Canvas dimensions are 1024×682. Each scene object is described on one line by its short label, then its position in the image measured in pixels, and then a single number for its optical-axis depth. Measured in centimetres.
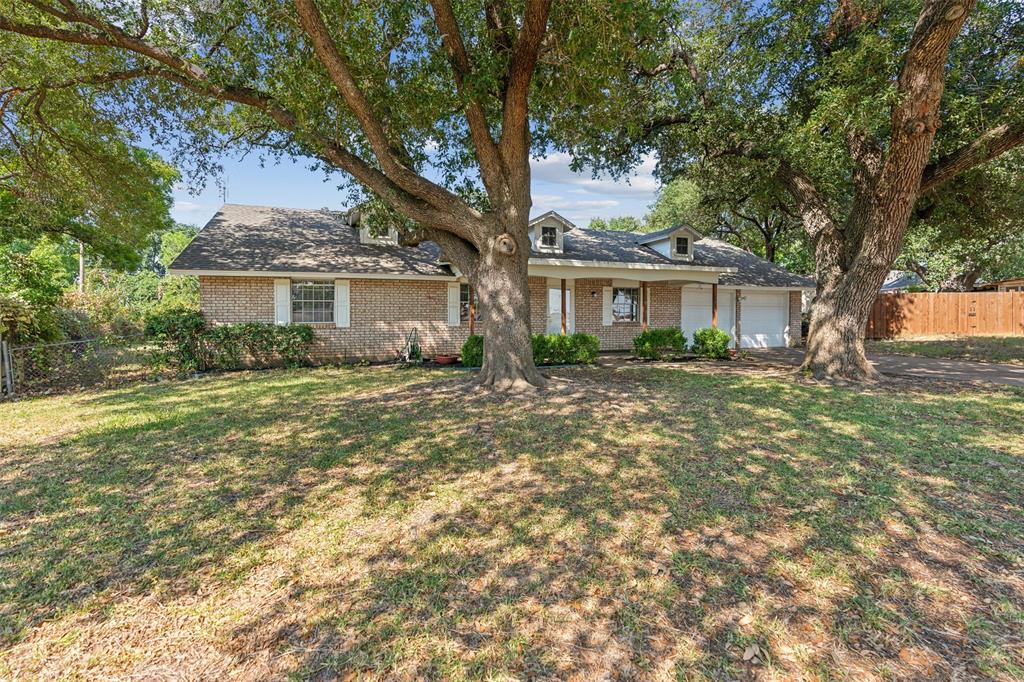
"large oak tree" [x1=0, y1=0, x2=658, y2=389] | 728
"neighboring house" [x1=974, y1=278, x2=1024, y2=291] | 2952
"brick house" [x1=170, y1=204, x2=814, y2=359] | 1320
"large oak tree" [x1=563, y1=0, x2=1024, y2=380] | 775
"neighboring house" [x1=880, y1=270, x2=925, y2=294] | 3451
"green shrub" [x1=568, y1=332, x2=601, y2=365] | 1297
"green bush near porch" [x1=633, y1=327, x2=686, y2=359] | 1416
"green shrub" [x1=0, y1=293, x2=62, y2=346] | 923
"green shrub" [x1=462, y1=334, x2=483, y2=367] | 1224
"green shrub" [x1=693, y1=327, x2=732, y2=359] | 1464
